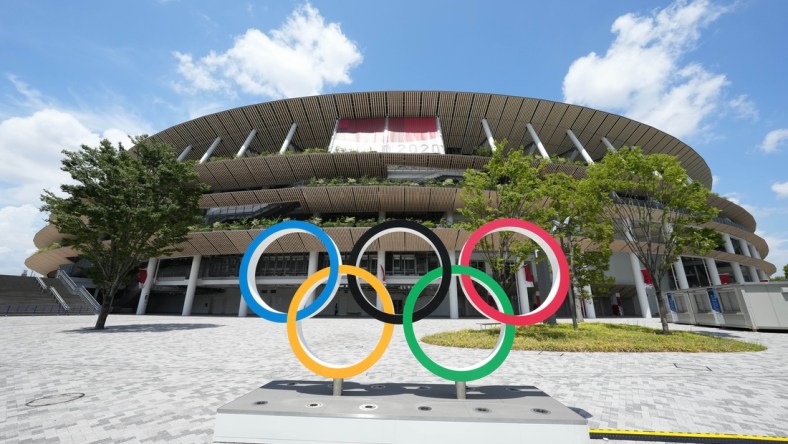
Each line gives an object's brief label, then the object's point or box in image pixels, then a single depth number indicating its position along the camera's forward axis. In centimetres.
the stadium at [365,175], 2734
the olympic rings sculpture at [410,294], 482
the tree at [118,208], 1606
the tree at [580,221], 1548
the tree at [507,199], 1440
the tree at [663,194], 1382
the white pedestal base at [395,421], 371
